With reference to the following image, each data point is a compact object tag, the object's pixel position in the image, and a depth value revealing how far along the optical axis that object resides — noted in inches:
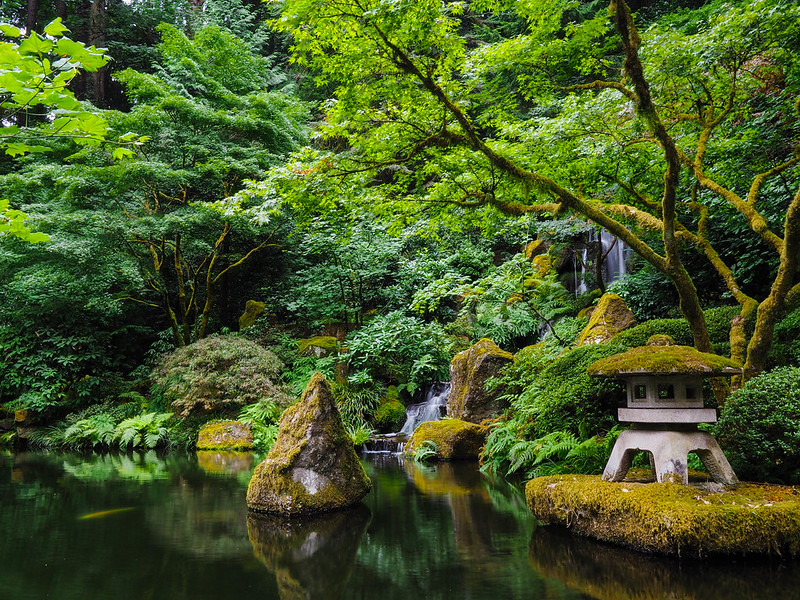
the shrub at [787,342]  242.5
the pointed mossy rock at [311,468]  222.5
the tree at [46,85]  79.7
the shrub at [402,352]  504.7
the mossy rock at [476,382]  395.5
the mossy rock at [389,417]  470.6
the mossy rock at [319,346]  569.3
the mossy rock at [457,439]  362.0
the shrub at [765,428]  175.9
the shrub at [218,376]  474.9
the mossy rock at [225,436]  448.5
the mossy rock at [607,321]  346.1
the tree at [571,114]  201.5
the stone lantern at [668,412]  173.2
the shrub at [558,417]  251.4
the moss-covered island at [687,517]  146.1
